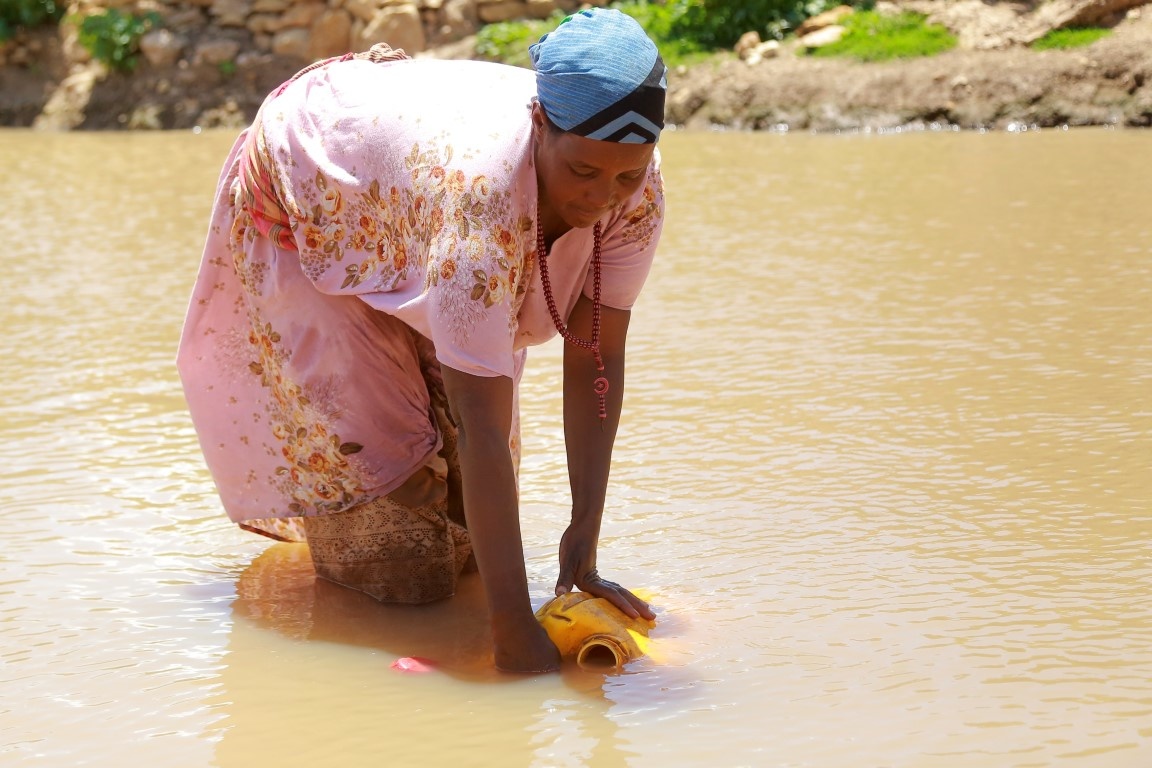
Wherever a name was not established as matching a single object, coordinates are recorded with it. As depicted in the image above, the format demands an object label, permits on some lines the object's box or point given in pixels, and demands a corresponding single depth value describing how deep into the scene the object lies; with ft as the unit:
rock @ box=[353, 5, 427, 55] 43.42
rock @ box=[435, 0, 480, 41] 43.55
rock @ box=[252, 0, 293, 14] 45.47
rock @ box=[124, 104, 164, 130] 44.24
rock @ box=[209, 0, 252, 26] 46.06
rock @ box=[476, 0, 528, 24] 43.75
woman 7.23
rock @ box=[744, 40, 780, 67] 36.60
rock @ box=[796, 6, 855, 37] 37.32
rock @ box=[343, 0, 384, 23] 43.96
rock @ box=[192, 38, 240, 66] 44.96
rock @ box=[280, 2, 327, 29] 45.39
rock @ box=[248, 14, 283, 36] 45.47
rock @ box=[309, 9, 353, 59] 44.50
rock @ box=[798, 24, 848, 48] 36.19
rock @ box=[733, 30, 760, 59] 37.40
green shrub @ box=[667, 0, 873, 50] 38.68
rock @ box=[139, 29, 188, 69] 45.21
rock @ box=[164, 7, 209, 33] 46.30
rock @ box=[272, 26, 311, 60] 45.01
